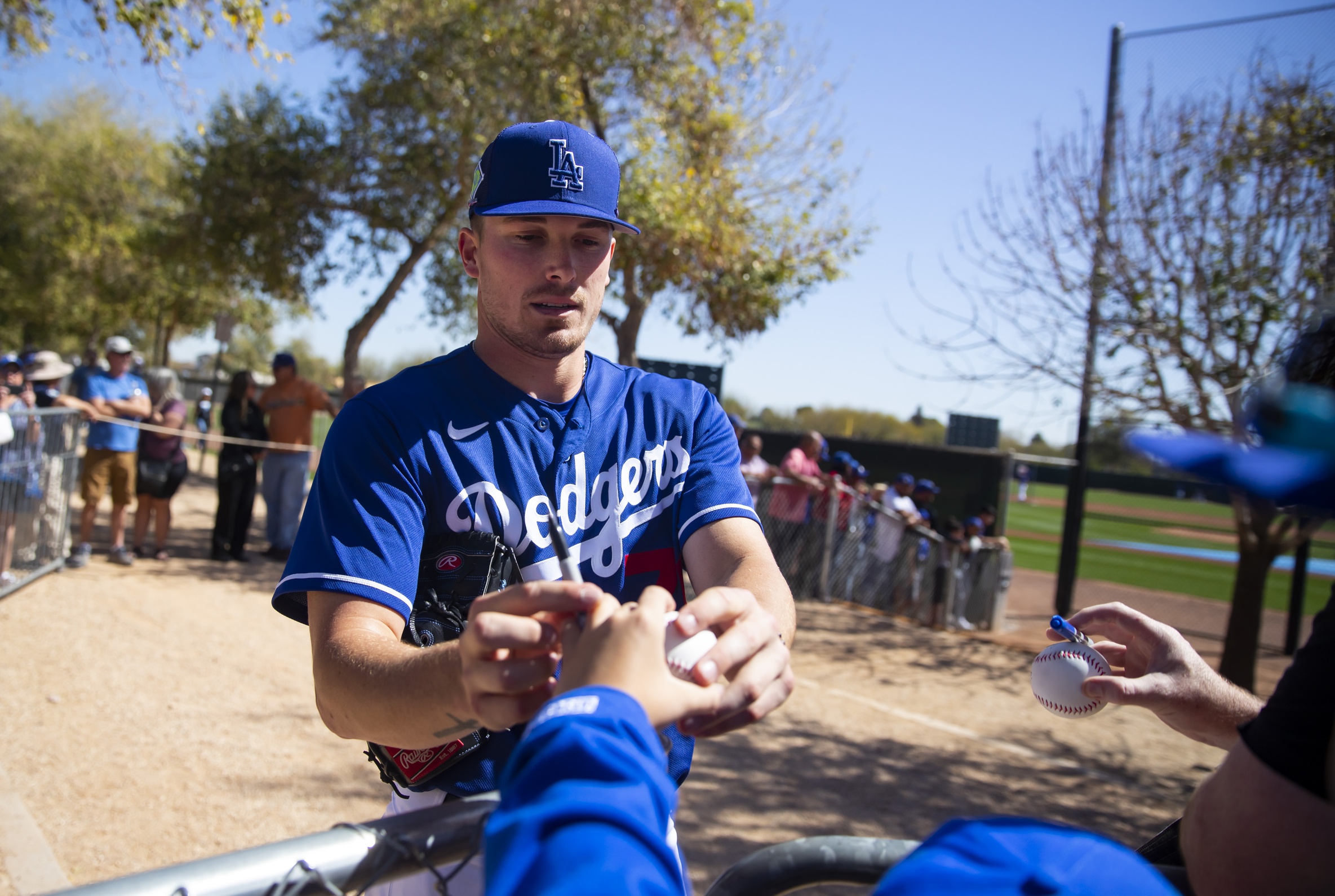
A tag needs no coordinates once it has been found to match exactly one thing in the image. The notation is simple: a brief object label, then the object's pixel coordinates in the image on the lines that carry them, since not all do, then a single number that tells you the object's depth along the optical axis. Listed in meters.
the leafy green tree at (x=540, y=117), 9.72
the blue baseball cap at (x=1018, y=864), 0.75
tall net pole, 7.54
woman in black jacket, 9.15
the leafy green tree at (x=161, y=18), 6.24
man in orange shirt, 9.47
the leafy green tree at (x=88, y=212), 27.05
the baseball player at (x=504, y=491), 1.34
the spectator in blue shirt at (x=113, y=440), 8.12
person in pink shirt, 10.77
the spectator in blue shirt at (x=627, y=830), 0.71
